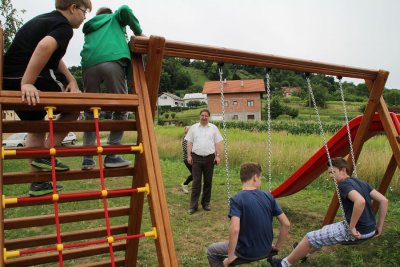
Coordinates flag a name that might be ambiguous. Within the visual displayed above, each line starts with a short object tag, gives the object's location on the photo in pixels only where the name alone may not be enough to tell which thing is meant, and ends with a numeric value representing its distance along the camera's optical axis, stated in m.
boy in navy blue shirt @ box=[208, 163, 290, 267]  2.93
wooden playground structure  2.46
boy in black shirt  2.49
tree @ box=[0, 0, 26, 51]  13.84
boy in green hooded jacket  2.97
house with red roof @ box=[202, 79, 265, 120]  35.41
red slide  4.73
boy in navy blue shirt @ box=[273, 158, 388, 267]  3.61
